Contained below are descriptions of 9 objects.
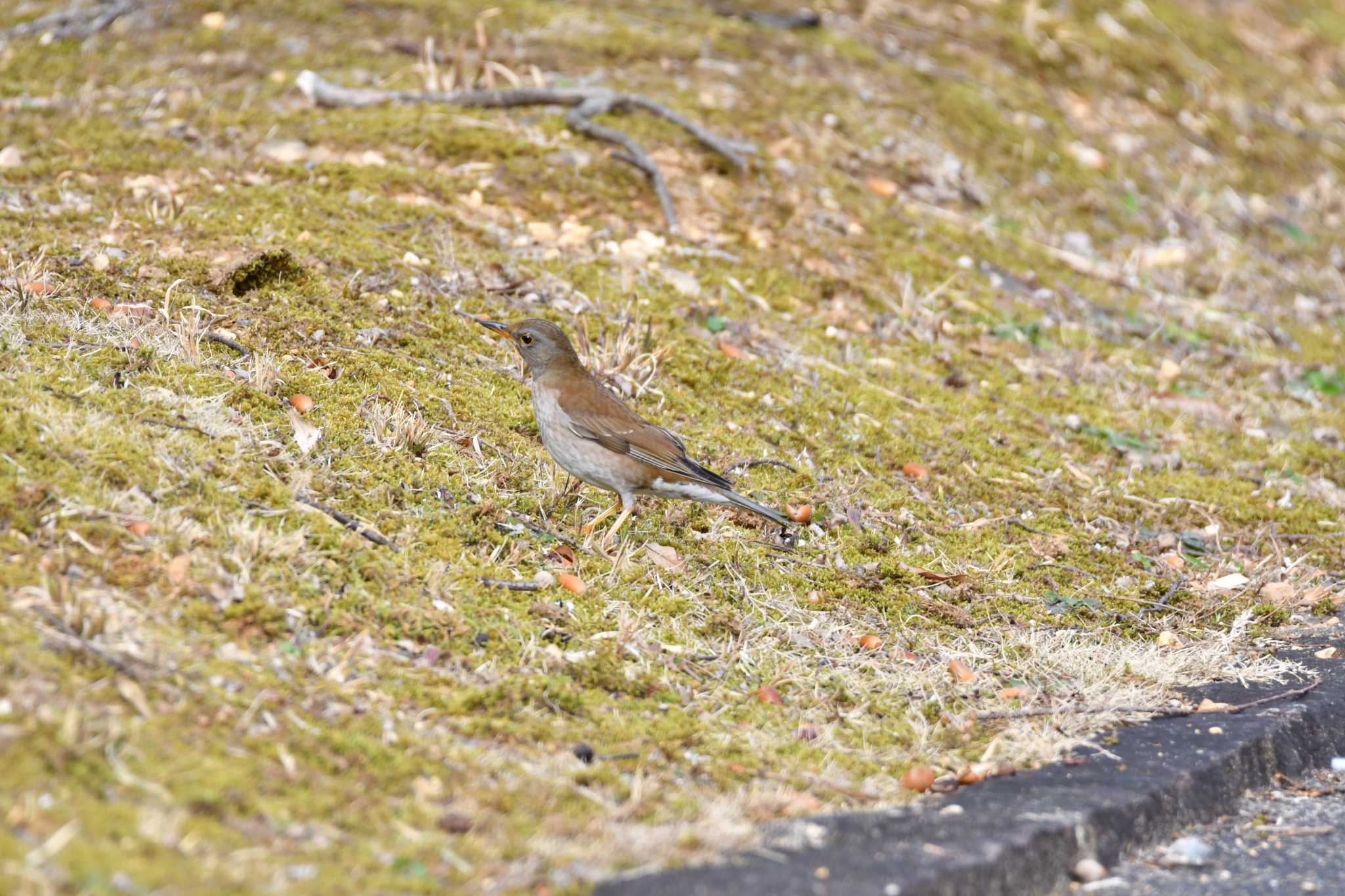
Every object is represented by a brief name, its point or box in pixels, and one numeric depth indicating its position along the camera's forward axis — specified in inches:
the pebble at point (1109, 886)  327.0
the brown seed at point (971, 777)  354.6
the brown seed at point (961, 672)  413.7
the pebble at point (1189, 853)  343.9
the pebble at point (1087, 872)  328.2
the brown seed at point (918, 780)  348.8
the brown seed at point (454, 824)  291.6
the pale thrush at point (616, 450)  459.2
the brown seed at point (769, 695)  388.8
